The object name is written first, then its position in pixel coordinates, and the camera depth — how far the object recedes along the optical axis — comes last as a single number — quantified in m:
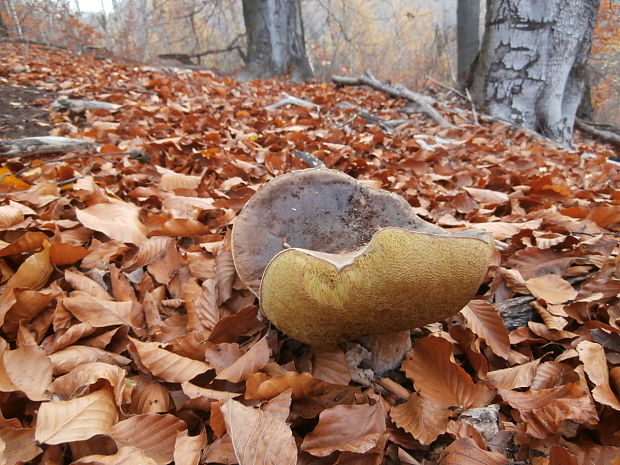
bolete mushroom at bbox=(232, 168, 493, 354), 0.35
